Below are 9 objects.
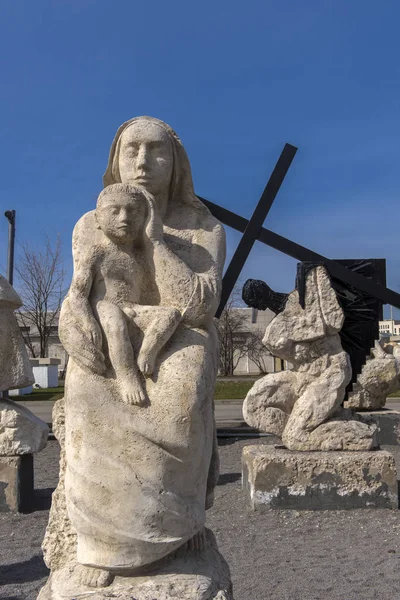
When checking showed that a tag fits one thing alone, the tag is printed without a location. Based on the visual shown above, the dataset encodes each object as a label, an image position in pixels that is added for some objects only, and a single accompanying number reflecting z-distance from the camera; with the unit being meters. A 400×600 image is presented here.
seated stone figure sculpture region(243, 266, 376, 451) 6.55
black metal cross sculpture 8.52
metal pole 12.30
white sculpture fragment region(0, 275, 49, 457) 6.33
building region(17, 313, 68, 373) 31.70
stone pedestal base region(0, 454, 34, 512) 6.31
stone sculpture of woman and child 2.64
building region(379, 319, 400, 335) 64.36
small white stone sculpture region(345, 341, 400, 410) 10.01
